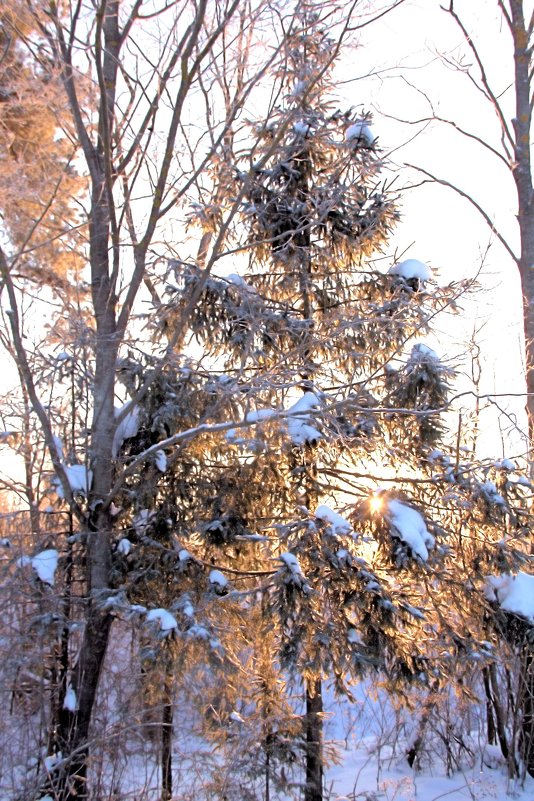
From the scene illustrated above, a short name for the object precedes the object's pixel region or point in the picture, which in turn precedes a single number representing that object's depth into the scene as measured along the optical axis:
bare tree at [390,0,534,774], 7.76
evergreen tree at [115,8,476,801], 4.84
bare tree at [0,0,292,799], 4.51
